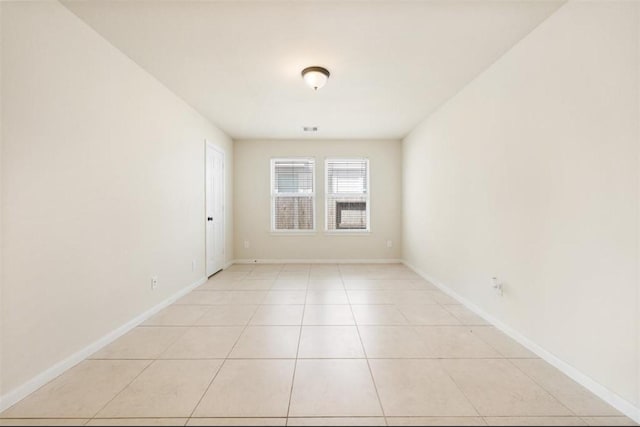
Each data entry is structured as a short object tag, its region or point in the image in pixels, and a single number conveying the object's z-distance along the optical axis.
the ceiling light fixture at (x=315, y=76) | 2.59
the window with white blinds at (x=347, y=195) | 5.48
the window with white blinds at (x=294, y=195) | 5.47
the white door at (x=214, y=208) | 4.16
